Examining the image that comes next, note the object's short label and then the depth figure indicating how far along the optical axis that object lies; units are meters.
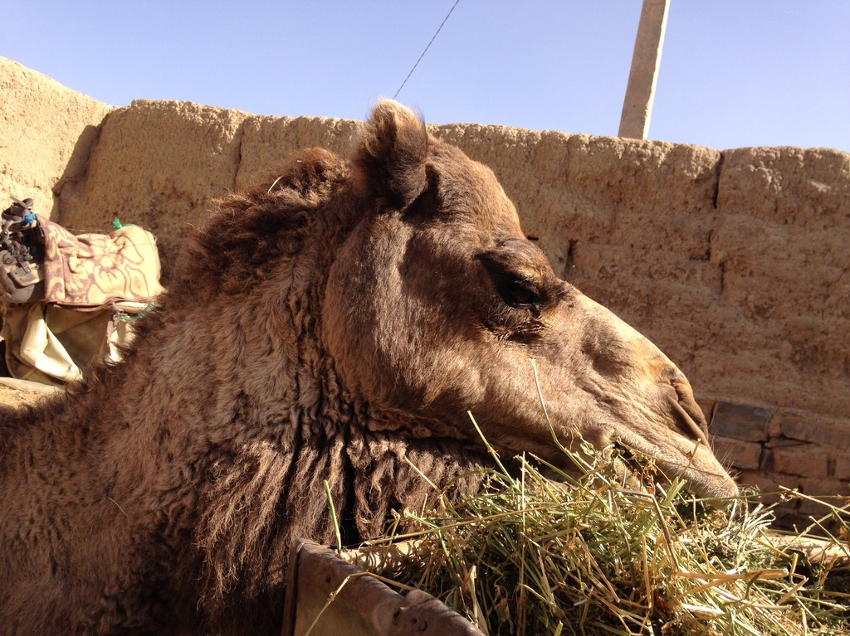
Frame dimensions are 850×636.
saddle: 5.01
